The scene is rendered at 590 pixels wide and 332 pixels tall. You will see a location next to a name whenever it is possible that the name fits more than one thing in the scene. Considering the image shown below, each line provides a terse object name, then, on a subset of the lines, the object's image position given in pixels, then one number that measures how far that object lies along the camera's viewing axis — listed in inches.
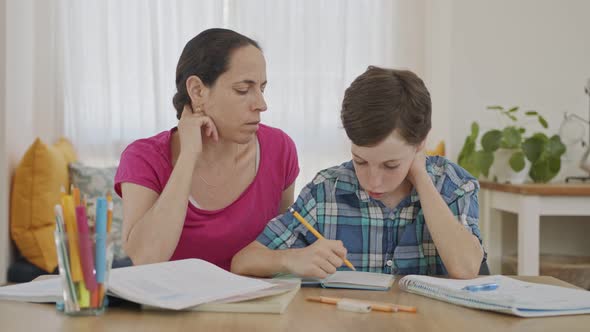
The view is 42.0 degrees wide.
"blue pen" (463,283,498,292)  48.7
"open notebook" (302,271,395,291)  51.5
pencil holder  39.8
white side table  120.4
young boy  57.4
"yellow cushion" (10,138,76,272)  136.9
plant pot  138.4
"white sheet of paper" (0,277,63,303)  44.8
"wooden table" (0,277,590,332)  39.8
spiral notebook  44.1
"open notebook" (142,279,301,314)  43.0
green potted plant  135.2
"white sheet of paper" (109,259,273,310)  42.6
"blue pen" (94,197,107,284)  39.8
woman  67.3
